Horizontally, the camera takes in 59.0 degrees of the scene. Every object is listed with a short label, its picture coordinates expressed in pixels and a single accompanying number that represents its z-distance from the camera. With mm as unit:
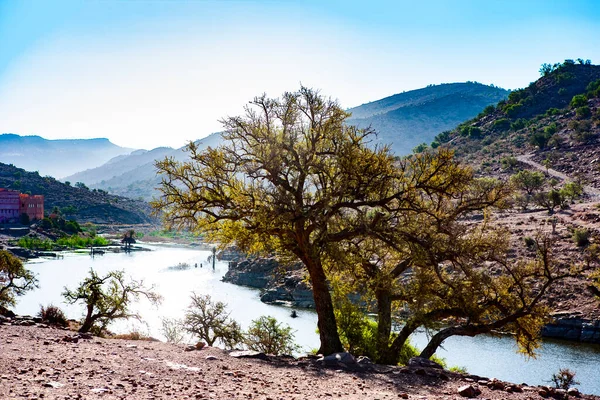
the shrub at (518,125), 100438
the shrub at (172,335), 21622
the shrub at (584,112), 89750
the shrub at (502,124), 104750
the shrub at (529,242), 45188
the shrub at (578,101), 95700
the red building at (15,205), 107812
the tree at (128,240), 102575
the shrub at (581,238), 43219
